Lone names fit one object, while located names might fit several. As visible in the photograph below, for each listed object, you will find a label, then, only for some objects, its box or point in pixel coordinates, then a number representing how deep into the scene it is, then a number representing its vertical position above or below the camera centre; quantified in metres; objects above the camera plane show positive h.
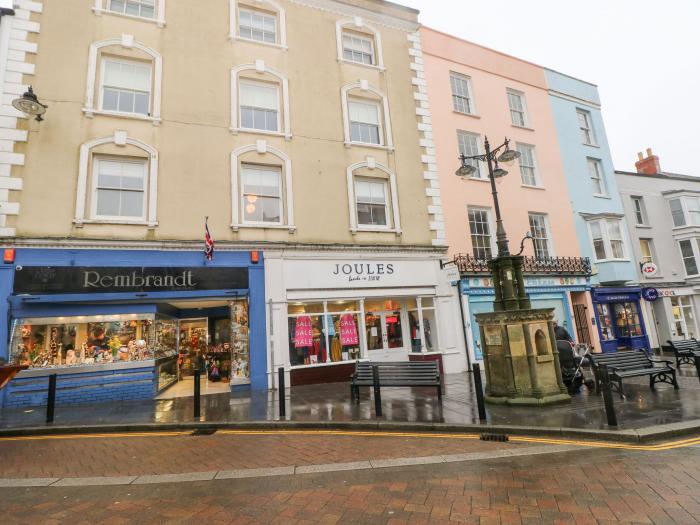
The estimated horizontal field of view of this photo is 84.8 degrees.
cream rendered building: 11.19 +6.00
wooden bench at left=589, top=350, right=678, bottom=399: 8.84 -1.07
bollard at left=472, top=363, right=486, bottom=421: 7.07 -1.14
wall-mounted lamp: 9.84 +6.60
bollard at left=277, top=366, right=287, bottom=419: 8.13 -1.07
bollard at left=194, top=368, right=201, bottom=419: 8.44 -0.95
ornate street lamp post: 8.30 -0.51
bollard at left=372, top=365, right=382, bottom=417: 7.88 -1.12
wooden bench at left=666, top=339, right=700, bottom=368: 12.66 -1.01
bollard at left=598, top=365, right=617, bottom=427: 6.37 -1.24
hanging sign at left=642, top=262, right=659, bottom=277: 20.92 +2.71
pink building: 16.94 +7.57
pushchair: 9.52 -1.02
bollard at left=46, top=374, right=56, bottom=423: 8.29 -0.85
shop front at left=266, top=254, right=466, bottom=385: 12.86 +0.89
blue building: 19.17 +5.29
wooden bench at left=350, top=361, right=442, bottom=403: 8.88 -0.90
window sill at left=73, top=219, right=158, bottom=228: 11.00 +3.87
